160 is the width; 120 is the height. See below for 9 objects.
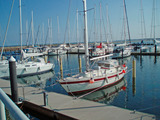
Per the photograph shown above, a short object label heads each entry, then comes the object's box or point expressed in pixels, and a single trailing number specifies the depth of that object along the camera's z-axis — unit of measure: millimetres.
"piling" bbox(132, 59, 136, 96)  17125
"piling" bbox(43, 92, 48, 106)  8666
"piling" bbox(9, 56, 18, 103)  8375
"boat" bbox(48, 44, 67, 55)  54969
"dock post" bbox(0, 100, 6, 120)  2511
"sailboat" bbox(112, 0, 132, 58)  40875
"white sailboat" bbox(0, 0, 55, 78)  22016
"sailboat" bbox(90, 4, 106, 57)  42906
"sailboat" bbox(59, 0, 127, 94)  13938
